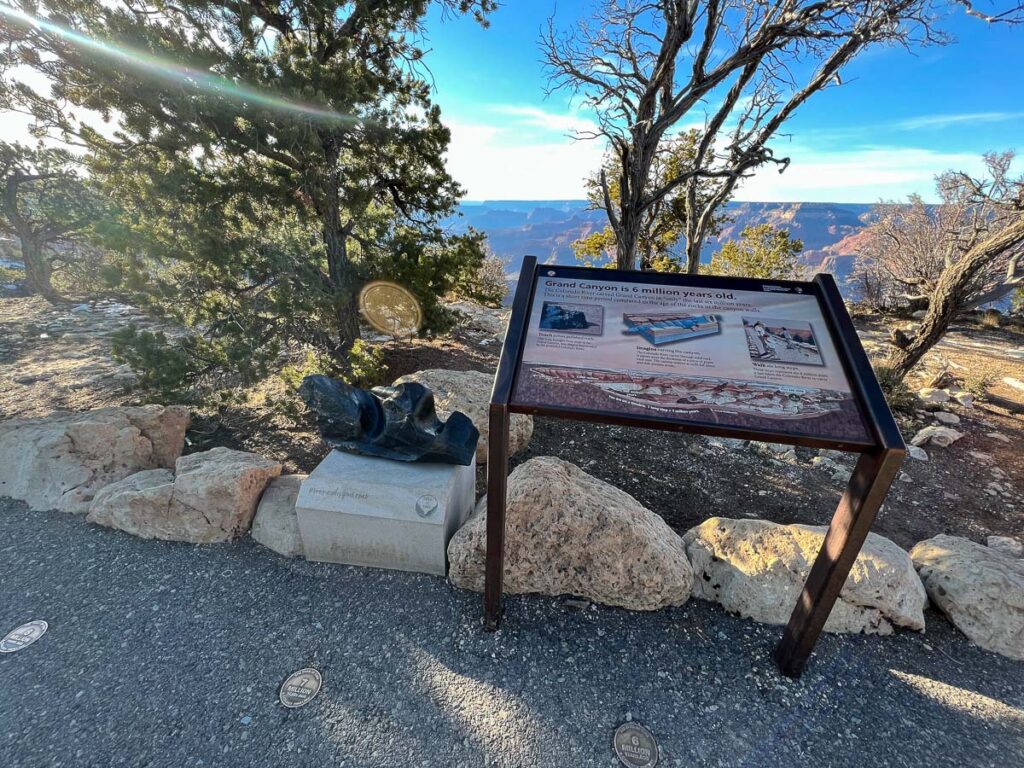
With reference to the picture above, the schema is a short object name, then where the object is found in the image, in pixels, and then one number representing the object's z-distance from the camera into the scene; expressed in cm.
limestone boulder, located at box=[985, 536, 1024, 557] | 341
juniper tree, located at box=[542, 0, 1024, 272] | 548
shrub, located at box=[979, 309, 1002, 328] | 684
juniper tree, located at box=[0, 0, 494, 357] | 353
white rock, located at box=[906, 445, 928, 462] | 494
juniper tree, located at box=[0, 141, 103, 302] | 1098
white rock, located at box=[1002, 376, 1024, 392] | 684
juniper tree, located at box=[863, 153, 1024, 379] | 506
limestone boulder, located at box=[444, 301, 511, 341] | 982
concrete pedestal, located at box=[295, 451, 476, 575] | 292
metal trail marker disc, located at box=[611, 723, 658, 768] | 202
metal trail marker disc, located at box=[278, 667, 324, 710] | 224
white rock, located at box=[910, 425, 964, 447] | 514
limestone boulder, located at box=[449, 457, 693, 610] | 273
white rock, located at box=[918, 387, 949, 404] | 615
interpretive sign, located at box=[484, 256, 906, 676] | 179
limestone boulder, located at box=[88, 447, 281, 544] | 329
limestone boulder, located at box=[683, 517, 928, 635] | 267
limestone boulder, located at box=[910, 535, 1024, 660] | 257
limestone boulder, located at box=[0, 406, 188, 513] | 368
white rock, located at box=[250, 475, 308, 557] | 323
